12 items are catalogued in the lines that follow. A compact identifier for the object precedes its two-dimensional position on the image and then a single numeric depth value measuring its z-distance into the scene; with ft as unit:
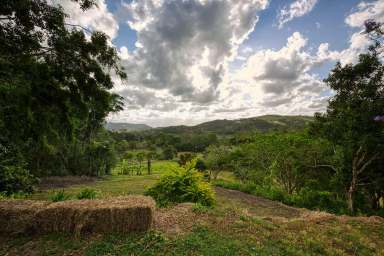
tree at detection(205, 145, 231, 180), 102.83
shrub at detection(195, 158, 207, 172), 124.16
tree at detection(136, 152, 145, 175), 163.13
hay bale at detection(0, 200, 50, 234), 17.97
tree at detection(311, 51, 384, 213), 35.27
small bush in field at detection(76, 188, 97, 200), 24.53
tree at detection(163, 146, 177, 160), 205.98
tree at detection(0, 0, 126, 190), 18.38
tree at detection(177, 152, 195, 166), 132.62
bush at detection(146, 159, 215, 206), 30.07
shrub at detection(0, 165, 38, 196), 31.67
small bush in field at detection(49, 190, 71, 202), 22.40
